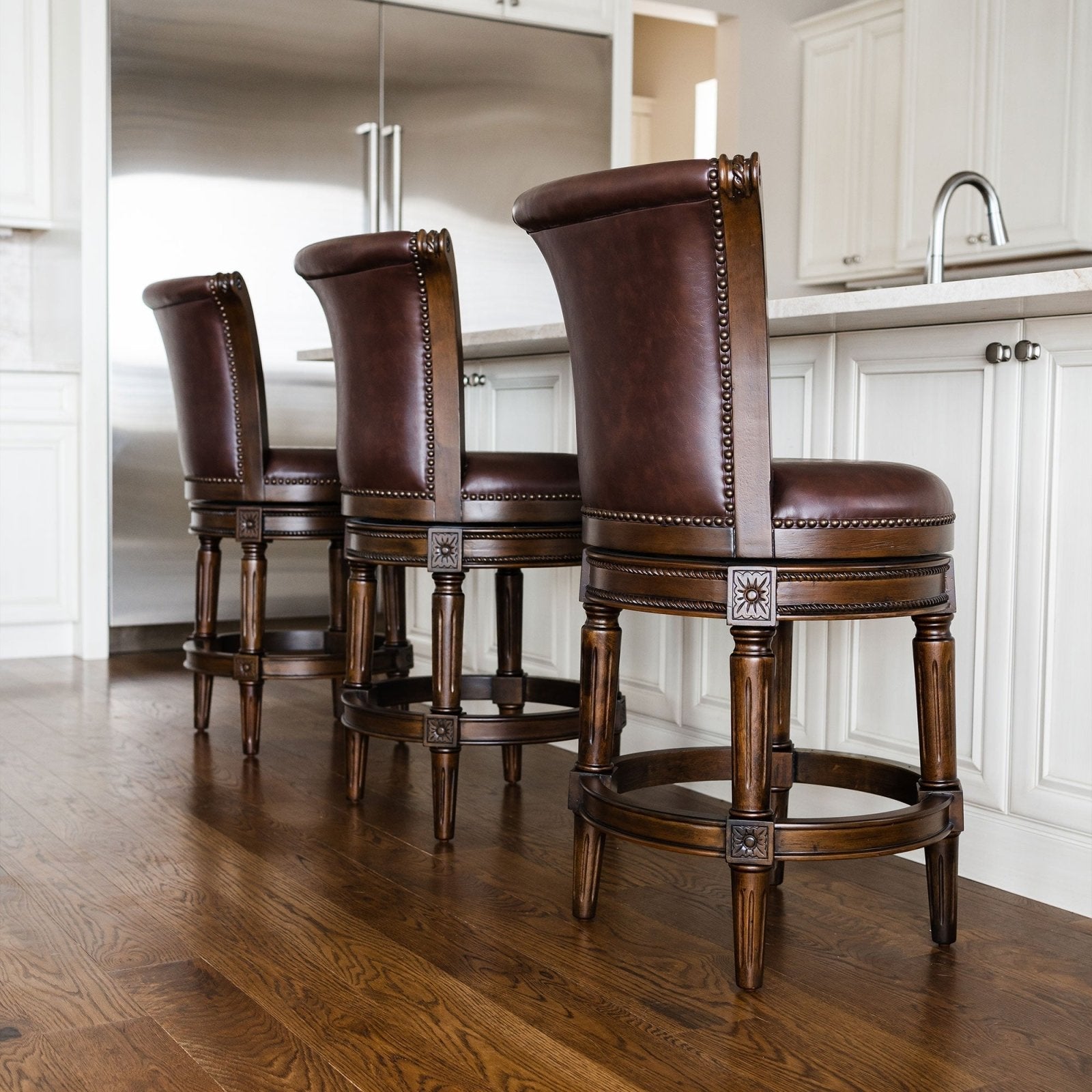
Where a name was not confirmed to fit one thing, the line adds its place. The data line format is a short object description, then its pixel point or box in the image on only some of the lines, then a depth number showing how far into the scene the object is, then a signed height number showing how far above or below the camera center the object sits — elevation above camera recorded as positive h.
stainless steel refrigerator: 4.23 +0.96
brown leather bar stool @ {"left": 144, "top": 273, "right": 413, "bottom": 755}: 2.83 -0.01
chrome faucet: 2.17 +0.39
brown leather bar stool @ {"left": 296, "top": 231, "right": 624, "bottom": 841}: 2.23 -0.03
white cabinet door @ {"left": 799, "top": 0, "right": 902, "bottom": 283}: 5.11 +1.23
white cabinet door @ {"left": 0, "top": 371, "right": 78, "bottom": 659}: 4.15 -0.15
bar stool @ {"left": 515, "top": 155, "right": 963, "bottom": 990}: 1.56 -0.04
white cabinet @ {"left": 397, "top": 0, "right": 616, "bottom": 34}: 4.67 +1.55
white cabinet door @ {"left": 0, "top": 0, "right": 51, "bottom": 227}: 4.29 +1.07
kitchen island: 1.92 -0.07
